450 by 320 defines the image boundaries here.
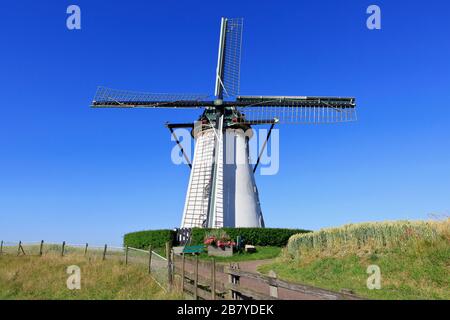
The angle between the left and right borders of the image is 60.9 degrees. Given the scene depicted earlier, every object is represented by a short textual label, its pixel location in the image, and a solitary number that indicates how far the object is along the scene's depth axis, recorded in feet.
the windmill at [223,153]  103.81
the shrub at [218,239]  86.33
